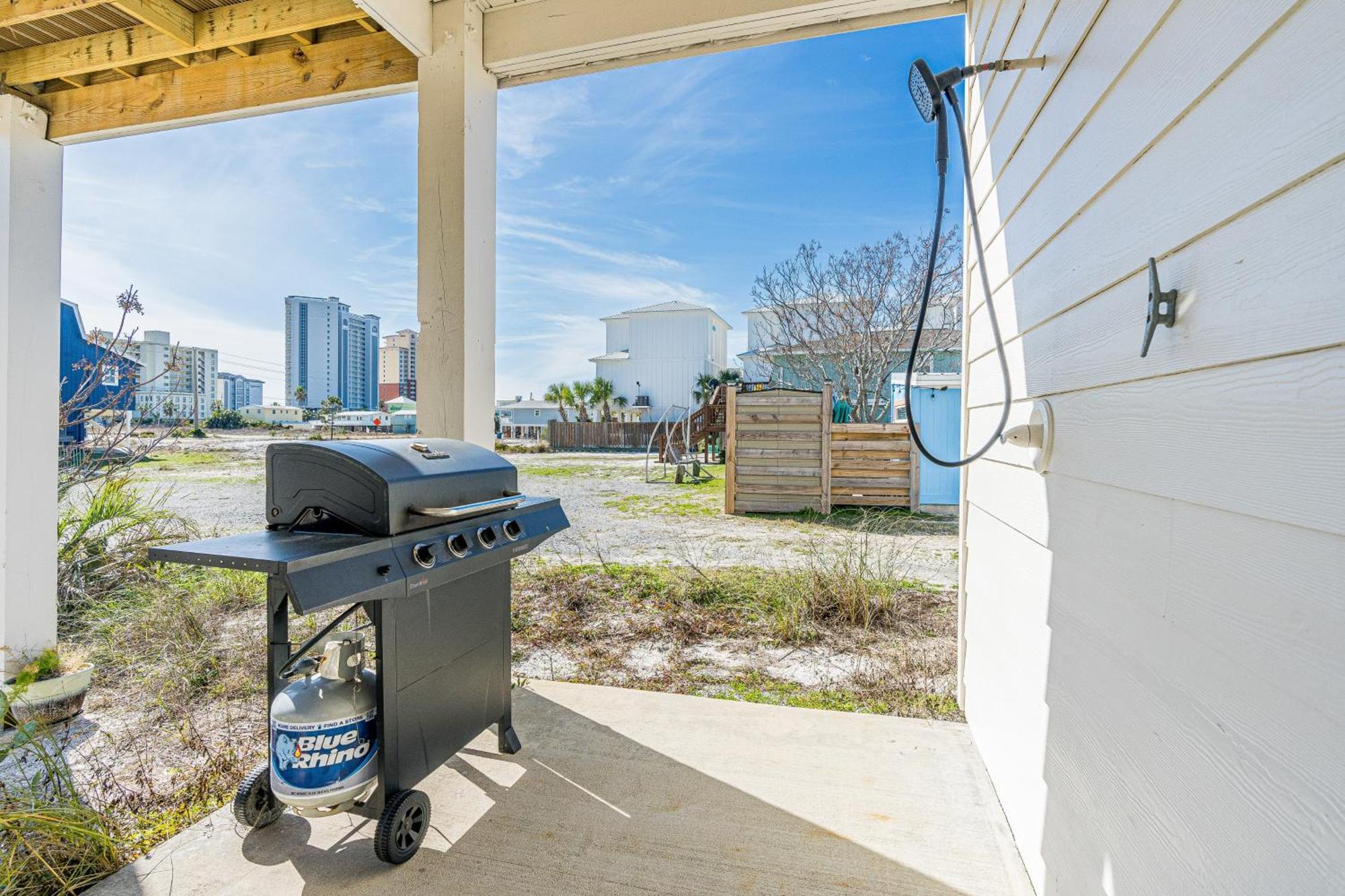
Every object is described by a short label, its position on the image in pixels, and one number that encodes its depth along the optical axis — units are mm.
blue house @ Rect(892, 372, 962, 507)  8297
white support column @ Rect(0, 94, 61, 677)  2475
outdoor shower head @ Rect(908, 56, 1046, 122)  1477
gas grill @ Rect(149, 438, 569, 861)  1279
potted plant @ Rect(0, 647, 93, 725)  2332
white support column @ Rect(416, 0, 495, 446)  2186
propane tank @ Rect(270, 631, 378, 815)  1373
